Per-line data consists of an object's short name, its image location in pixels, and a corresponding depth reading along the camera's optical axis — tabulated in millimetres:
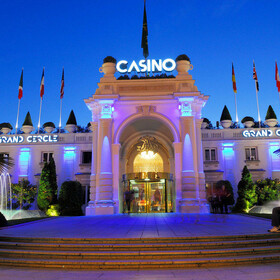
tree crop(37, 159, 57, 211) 32500
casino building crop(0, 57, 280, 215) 27797
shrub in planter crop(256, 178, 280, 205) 32153
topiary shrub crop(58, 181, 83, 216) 31750
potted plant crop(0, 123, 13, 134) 40969
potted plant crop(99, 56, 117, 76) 30656
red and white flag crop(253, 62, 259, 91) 40850
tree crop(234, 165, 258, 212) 31562
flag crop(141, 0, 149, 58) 32469
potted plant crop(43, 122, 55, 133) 40812
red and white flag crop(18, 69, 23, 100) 43169
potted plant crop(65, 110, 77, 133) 40000
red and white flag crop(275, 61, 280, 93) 38875
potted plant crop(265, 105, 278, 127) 38062
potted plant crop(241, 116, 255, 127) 38641
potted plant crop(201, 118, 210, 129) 39206
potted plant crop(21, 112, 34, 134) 40281
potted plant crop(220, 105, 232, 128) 38812
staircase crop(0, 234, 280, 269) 9859
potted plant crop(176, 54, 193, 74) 30359
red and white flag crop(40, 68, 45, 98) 42550
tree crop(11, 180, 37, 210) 34669
